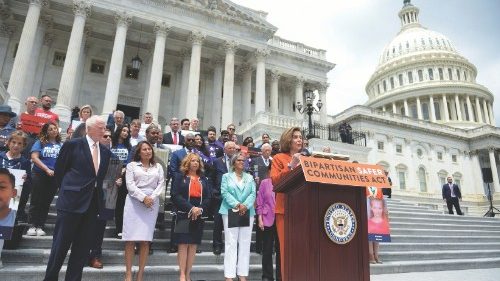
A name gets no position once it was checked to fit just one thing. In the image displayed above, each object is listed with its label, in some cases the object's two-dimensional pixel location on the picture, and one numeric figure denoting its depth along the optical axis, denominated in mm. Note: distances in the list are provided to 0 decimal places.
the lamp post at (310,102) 16688
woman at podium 4492
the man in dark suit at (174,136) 9391
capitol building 22156
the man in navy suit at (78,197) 4085
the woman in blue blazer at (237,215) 5191
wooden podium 3109
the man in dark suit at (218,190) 6414
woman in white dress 4852
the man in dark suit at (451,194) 17188
